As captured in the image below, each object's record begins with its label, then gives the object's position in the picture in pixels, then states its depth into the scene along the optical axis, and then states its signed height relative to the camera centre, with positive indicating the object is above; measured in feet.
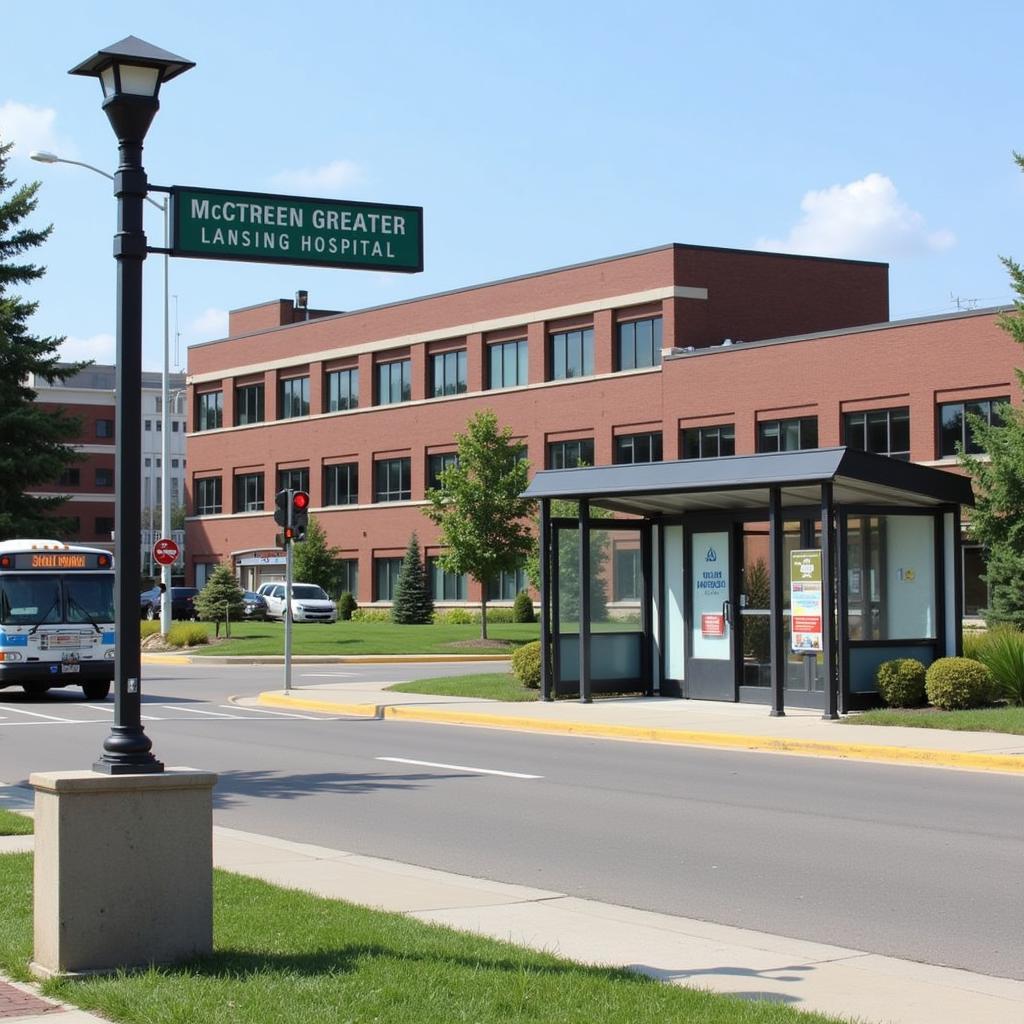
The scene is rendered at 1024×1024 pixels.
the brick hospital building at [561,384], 160.86 +25.16
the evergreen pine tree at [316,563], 232.53 +4.78
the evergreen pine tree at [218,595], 167.94 +0.19
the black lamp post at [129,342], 24.14 +3.93
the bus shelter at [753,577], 70.28 +0.76
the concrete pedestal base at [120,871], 22.66 -3.90
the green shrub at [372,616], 220.64 -2.78
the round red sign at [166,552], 138.62 +3.90
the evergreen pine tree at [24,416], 177.17 +20.12
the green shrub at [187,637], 147.64 -3.71
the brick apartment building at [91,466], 359.87 +29.90
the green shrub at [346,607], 226.17 -1.56
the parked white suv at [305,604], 202.80 -0.99
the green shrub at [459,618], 204.74 -2.92
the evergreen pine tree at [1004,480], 100.12 +7.02
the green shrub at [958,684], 67.05 -3.89
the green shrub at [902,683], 69.00 -3.90
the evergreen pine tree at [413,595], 209.15 +0.05
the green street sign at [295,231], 27.45 +6.44
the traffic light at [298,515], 89.45 +4.50
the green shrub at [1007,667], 69.82 -3.29
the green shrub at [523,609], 198.08 -1.77
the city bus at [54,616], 86.43 -0.98
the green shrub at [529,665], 84.28 -3.70
